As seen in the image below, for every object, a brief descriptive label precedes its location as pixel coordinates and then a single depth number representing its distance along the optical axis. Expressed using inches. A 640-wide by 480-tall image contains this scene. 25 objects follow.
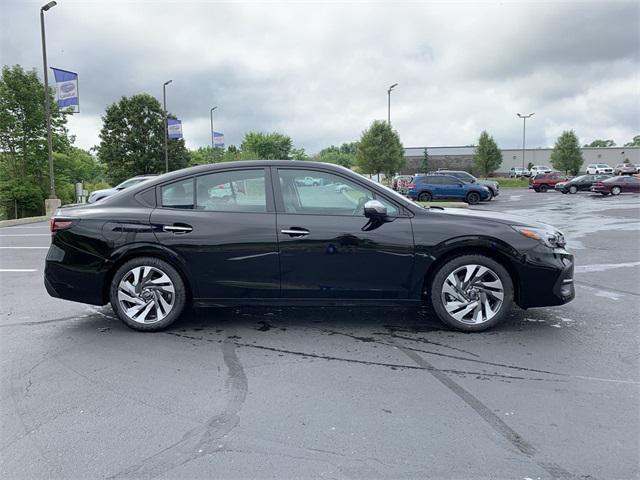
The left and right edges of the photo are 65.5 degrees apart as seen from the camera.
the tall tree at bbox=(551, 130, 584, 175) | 2625.5
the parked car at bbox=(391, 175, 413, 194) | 1240.3
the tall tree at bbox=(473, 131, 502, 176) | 2583.7
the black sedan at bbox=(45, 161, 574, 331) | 180.1
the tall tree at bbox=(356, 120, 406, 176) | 1987.0
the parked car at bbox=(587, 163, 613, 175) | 2642.5
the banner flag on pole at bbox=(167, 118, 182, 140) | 1392.7
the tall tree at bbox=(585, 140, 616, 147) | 6087.6
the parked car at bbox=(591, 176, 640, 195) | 1307.8
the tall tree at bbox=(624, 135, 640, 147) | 5787.4
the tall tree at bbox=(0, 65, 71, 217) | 1157.7
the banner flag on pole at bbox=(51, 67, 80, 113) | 776.3
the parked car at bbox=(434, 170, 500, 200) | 1187.3
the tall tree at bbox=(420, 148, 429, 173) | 3118.1
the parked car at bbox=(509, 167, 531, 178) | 2809.3
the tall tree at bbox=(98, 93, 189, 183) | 2094.0
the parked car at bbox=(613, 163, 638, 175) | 2330.2
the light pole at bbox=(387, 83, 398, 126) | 1629.6
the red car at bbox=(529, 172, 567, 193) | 1574.8
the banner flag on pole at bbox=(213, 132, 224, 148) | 1680.6
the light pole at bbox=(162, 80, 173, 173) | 1596.5
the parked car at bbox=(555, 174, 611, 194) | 1422.2
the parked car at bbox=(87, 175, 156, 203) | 623.5
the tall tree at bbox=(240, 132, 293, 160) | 3307.1
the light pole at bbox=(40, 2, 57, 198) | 818.8
